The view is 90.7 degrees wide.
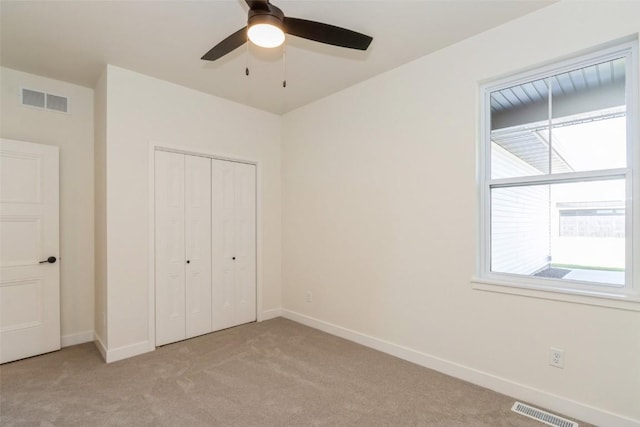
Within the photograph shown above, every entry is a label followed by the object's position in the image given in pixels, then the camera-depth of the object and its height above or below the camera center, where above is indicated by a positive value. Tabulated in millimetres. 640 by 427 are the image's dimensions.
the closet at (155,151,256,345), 3412 -381
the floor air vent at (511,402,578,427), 2057 -1377
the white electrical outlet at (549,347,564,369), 2182 -1012
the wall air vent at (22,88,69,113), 3184 +1167
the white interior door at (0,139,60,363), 2969 -368
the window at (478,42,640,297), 2076 +262
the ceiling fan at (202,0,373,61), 1724 +1089
